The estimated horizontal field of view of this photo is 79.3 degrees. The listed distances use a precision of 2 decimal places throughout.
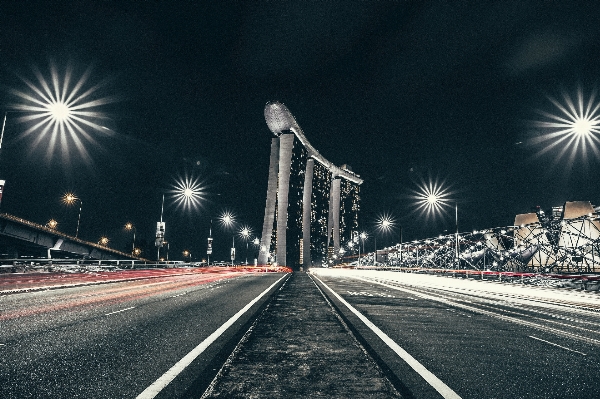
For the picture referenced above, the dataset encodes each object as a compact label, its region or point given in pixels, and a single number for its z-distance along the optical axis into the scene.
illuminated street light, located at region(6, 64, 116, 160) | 20.27
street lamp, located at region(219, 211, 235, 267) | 84.11
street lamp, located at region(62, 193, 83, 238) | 85.50
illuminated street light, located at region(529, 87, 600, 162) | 18.34
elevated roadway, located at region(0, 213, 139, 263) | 49.38
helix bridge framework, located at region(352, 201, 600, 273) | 38.59
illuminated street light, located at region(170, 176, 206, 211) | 46.20
